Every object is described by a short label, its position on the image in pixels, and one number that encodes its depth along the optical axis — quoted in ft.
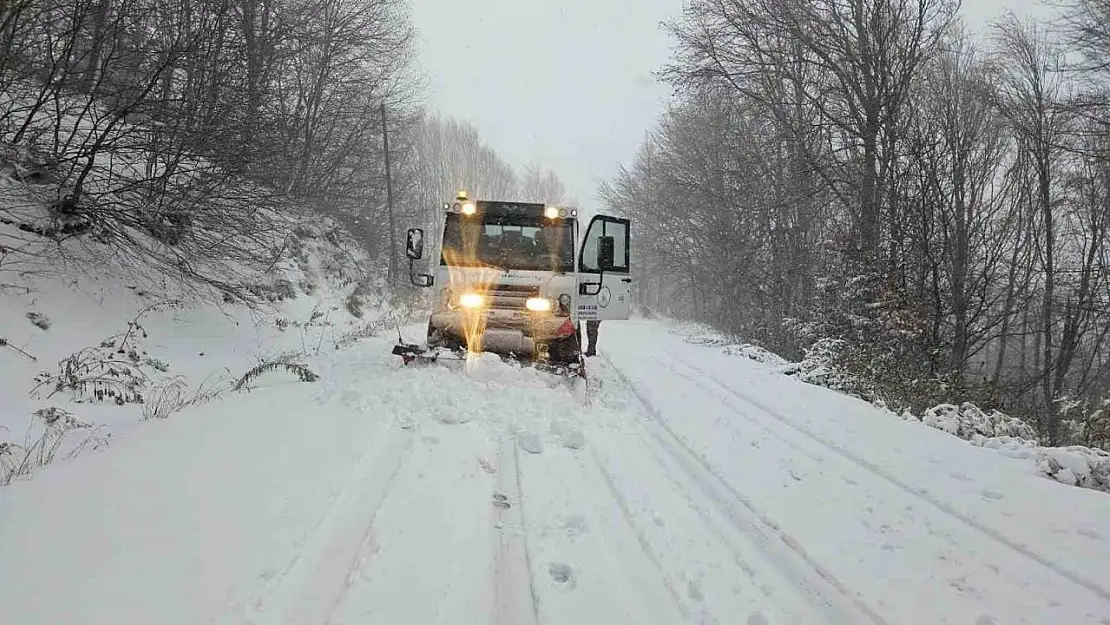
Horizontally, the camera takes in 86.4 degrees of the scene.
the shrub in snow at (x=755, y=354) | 39.55
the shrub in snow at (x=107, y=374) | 19.29
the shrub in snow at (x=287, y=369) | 22.15
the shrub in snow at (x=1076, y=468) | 15.06
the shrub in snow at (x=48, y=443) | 12.44
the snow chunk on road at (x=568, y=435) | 16.48
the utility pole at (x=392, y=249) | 89.10
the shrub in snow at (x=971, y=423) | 20.39
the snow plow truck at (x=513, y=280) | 24.73
